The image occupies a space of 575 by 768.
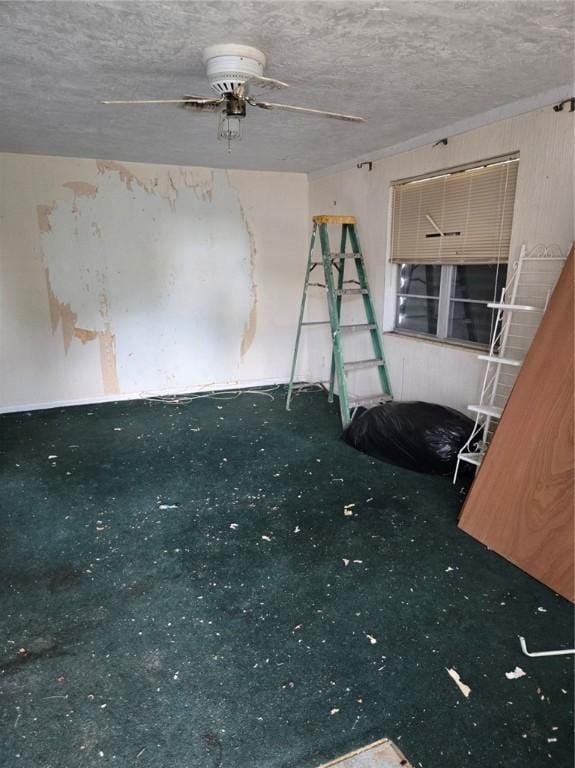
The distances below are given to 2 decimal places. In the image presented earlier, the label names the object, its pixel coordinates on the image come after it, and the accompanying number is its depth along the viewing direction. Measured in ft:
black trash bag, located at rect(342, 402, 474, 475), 10.16
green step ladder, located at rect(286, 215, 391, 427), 13.04
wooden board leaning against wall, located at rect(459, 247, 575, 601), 6.72
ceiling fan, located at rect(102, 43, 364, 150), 6.47
